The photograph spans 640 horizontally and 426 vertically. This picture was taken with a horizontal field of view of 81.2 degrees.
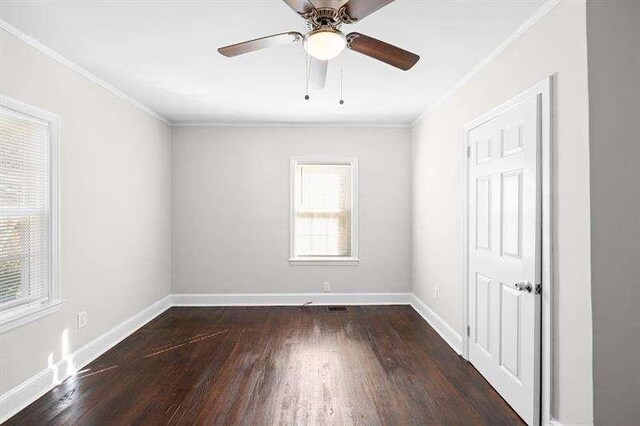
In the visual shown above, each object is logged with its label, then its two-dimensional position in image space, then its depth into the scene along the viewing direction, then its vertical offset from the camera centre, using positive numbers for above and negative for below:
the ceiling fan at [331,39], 1.67 +0.90
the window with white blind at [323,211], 5.18 +0.05
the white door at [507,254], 2.23 -0.27
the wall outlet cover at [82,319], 3.11 -0.88
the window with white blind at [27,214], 2.43 +0.00
